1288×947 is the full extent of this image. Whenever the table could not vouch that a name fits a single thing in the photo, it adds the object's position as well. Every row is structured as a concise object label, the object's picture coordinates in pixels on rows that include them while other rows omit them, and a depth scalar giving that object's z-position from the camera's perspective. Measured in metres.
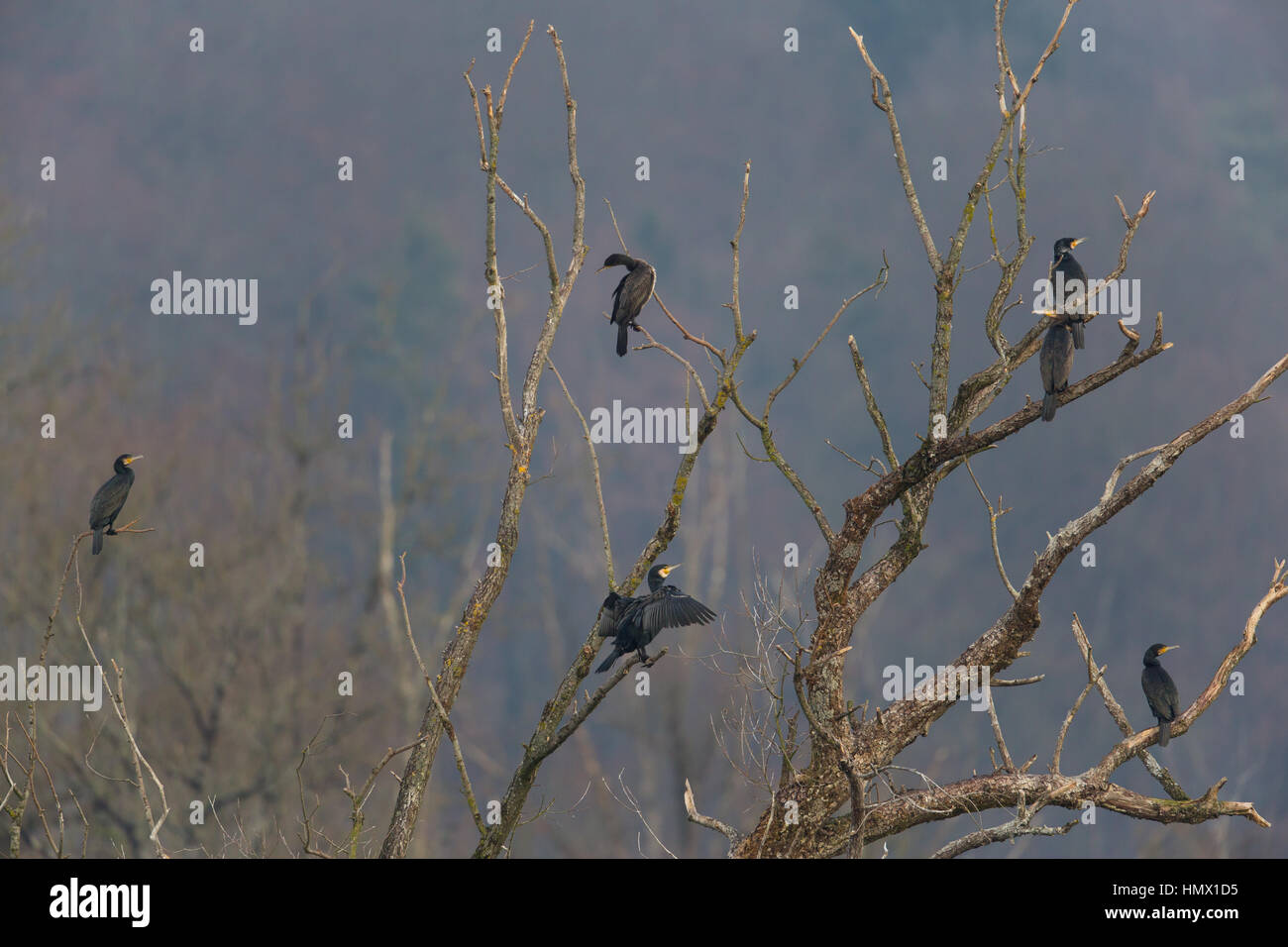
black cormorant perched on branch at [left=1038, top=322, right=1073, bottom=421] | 16.11
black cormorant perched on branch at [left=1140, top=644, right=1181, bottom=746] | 16.42
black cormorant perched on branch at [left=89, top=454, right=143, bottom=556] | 19.58
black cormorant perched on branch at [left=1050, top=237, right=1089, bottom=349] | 16.30
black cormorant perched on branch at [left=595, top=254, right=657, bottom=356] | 18.81
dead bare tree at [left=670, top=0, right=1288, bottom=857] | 14.39
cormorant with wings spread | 14.34
